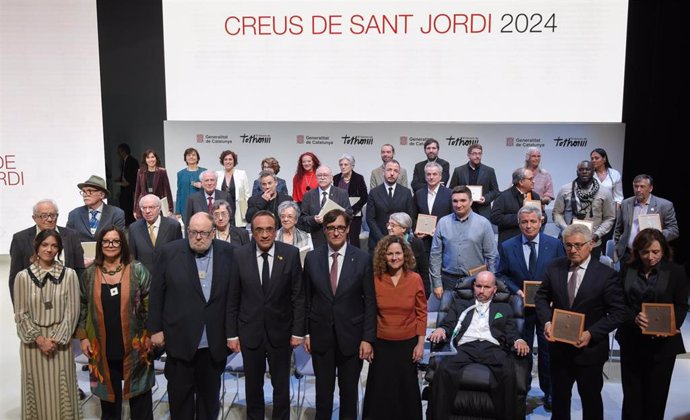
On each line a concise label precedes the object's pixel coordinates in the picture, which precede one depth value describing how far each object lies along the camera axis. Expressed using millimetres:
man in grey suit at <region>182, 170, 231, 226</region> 5820
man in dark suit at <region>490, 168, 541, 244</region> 5477
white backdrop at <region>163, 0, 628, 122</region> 7477
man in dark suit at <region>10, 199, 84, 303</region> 4363
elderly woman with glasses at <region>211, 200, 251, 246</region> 4797
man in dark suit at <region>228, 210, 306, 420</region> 3660
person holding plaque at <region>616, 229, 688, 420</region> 3564
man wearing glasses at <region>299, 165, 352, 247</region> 5762
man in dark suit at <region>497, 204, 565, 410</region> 4223
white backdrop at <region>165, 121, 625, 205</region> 8352
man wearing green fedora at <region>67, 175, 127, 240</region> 4961
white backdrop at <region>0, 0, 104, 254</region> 8555
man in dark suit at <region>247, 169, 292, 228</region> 5656
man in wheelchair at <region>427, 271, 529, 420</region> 3613
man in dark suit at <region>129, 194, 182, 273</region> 4672
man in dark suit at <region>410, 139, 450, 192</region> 6797
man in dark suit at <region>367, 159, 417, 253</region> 5746
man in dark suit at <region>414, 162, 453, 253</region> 5500
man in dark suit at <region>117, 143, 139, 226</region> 9195
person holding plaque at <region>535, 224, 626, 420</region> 3498
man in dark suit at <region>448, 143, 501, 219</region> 6453
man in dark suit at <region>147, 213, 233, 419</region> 3607
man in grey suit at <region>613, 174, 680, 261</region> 5707
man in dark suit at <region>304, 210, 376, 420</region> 3684
